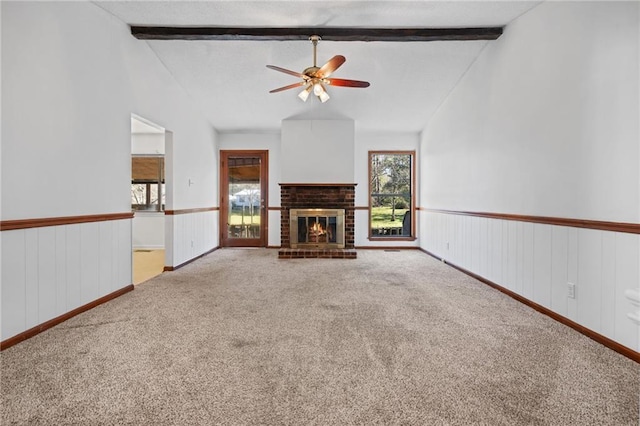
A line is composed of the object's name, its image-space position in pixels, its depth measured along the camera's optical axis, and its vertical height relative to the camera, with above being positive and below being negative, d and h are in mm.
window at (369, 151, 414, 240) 6781 +327
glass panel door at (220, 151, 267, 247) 6773 +214
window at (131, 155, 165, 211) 6836 +563
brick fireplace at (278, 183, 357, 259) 5887 +188
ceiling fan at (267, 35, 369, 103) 3256 +1411
